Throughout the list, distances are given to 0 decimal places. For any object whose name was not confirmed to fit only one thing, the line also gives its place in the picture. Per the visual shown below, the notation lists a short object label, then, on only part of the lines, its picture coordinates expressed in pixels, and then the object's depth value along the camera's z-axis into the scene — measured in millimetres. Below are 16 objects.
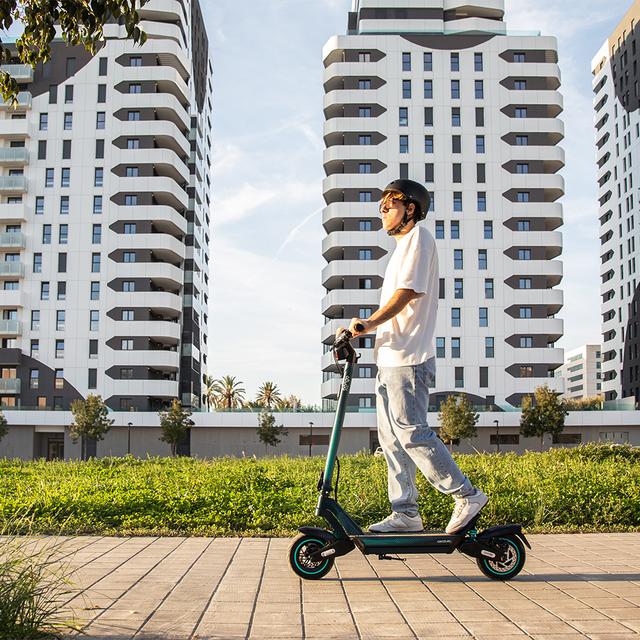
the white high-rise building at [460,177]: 65750
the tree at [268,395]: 104875
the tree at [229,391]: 104125
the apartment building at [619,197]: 86062
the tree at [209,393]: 101938
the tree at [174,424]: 58531
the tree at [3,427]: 58062
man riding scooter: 5527
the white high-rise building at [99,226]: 64500
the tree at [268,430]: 59188
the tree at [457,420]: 56281
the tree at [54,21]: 4676
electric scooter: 5473
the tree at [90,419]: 57156
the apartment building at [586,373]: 186875
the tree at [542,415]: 57906
